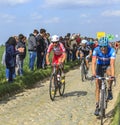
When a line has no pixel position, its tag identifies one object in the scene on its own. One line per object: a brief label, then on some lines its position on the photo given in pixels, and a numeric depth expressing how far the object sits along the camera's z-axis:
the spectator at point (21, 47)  20.23
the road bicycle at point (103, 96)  11.87
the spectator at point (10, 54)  17.75
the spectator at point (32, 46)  22.53
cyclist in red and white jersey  15.57
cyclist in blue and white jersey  11.70
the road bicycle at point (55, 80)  15.59
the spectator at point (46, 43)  24.49
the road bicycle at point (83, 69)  21.58
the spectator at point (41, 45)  23.47
